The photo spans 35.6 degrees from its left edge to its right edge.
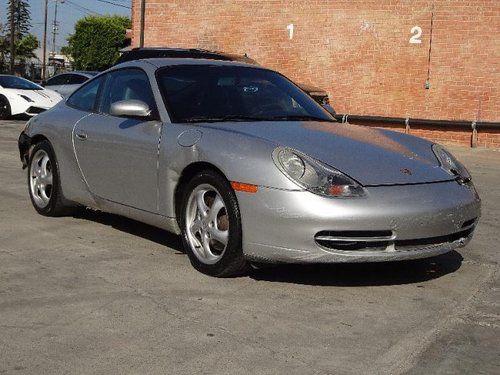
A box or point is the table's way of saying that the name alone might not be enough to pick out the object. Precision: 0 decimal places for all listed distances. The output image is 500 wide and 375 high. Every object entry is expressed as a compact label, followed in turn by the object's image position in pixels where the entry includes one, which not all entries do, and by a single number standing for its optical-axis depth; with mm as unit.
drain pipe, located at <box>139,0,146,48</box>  23719
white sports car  18625
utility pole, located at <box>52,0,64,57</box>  97906
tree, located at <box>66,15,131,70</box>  66938
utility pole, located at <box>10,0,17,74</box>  58947
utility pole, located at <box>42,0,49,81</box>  71750
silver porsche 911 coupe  4531
